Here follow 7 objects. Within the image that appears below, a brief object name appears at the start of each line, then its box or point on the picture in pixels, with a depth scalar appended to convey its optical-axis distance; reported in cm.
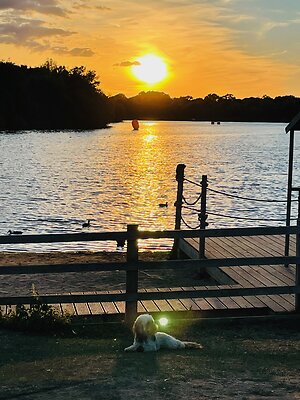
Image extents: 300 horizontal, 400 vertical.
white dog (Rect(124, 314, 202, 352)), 771
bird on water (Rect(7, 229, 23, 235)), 2565
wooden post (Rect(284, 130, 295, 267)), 1227
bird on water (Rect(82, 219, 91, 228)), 2925
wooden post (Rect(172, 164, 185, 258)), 1509
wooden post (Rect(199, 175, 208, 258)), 1354
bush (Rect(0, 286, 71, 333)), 862
